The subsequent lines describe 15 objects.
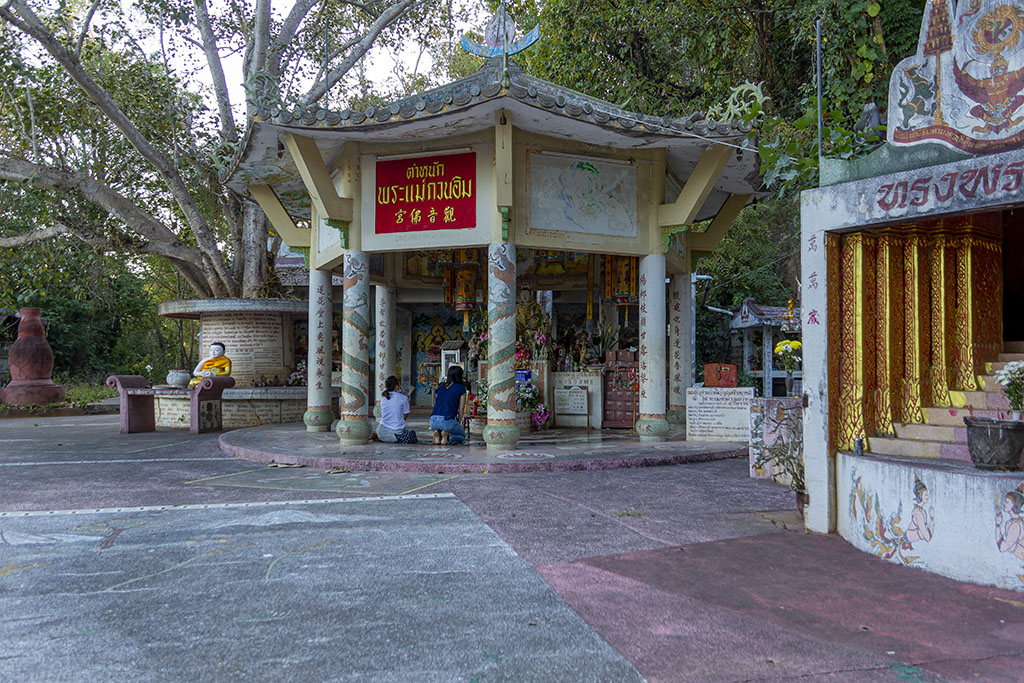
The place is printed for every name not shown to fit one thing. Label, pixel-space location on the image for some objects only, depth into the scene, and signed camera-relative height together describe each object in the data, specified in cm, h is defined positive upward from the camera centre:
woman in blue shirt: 1085 -64
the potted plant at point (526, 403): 1282 -60
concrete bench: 1428 -65
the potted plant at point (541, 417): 1319 -87
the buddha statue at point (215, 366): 1520 +5
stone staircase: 536 -46
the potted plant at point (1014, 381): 498 -9
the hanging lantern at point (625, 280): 1344 +163
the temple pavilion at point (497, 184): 991 +268
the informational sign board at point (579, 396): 1361 -51
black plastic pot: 454 -46
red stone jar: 2116 -1
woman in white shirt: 1102 -78
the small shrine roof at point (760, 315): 1948 +140
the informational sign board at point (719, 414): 1141 -72
